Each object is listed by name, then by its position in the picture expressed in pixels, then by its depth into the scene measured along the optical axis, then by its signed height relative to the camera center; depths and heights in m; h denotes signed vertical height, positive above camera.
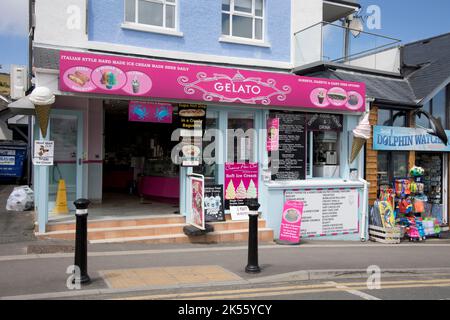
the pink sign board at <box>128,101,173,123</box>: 9.32 +1.05
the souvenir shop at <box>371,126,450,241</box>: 11.96 -0.63
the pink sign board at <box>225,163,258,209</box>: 10.56 -0.54
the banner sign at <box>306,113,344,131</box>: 11.38 +1.05
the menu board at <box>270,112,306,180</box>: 10.95 +0.29
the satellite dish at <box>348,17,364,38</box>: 15.52 +4.92
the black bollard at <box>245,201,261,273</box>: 6.97 -1.31
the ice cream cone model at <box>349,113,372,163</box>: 11.35 +0.70
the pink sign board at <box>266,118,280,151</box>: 10.77 +0.67
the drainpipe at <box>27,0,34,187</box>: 13.72 +3.90
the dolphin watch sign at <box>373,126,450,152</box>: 12.45 +0.67
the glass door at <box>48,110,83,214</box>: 10.46 +0.13
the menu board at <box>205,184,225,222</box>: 10.14 -0.99
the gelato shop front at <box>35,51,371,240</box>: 9.05 +0.70
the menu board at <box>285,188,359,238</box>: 10.91 -1.27
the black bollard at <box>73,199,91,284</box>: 6.00 -1.11
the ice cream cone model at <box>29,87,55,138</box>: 8.25 +1.08
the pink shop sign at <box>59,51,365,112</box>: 8.55 +1.72
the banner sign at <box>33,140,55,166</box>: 8.49 +0.12
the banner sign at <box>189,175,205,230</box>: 9.20 -0.88
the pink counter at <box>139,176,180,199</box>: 12.45 -0.78
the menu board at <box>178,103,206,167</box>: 10.02 +0.70
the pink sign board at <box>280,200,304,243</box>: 10.08 -1.41
